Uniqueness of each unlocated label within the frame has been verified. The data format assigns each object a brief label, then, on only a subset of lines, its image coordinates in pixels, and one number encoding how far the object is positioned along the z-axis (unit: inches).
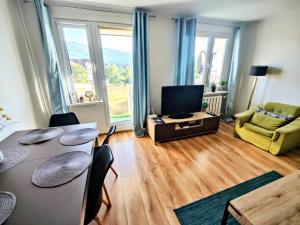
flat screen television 108.8
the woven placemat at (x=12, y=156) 42.8
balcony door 99.7
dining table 27.5
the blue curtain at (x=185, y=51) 112.7
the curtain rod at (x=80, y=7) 87.9
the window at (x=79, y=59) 98.8
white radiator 140.8
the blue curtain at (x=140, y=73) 101.0
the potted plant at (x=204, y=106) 131.4
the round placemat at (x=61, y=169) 36.4
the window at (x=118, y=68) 107.3
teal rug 54.1
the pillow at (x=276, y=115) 98.7
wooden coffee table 36.6
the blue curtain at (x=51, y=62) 82.6
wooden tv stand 106.7
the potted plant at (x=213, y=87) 143.1
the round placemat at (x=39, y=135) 55.5
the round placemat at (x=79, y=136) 54.4
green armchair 89.0
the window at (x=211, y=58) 133.3
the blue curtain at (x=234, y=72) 134.7
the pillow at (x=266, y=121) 98.2
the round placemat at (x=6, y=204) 27.9
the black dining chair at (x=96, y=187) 37.7
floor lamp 117.3
